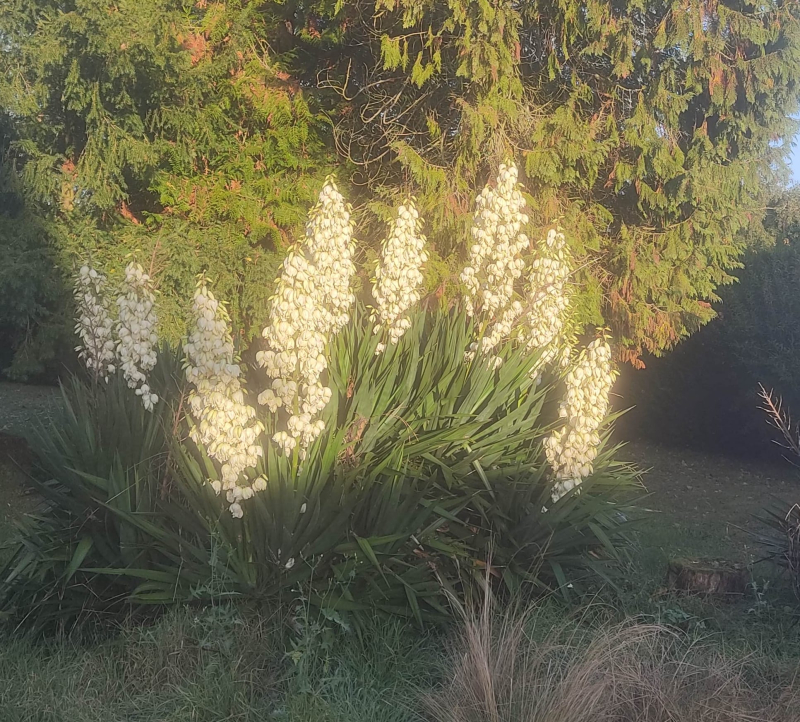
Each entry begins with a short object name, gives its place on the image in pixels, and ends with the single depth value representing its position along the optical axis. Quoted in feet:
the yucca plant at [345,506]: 13.98
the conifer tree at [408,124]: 32.30
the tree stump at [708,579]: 17.42
